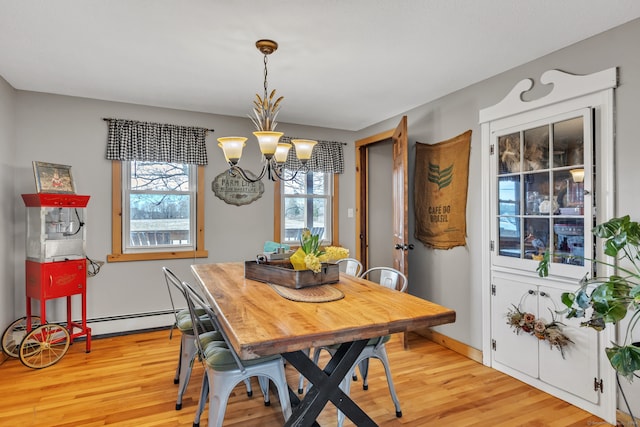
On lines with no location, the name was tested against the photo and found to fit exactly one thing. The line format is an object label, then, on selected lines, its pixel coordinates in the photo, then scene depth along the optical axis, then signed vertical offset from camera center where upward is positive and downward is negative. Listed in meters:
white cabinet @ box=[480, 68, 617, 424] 2.35 -0.02
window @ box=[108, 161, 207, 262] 3.82 +0.04
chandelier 2.29 +0.48
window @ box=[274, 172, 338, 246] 4.60 +0.10
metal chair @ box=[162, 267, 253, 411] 2.36 -0.88
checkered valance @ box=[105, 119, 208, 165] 3.75 +0.77
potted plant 1.64 -0.42
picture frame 3.13 +0.33
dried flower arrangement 2.52 -0.82
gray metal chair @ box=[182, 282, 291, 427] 1.80 -0.79
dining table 1.45 -0.47
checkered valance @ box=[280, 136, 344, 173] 4.60 +0.73
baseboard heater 3.70 -1.13
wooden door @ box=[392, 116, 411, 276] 3.56 +0.16
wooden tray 2.26 -0.39
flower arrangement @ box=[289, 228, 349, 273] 2.27 -0.26
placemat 2.00 -0.46
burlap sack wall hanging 3.35 +0.23
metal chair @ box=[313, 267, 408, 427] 2.07 -0.85
